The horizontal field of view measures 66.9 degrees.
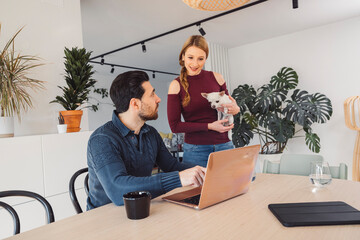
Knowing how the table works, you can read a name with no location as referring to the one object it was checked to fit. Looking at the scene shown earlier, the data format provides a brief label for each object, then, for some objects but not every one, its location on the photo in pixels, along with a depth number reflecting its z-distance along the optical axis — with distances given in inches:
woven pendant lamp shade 65.0
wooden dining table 30.4
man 41.9
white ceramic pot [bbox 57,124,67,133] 98.3
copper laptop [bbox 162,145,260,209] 36.4
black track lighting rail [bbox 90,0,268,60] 143.4
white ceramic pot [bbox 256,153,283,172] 185.3
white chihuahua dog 66.8
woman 67.9
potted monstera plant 173.0
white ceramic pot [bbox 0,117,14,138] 83.7
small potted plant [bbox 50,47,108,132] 102.1
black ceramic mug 36.0
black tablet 31.6
